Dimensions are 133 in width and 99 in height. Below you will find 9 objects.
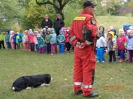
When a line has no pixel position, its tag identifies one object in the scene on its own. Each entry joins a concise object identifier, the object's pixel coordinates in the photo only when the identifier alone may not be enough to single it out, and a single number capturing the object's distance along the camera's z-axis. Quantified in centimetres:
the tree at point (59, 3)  1880
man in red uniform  596
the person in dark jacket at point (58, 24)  1557
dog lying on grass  723
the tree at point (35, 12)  2290
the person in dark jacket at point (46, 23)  1558
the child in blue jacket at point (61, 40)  1459
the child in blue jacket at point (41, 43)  1482
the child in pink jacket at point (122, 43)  1136
